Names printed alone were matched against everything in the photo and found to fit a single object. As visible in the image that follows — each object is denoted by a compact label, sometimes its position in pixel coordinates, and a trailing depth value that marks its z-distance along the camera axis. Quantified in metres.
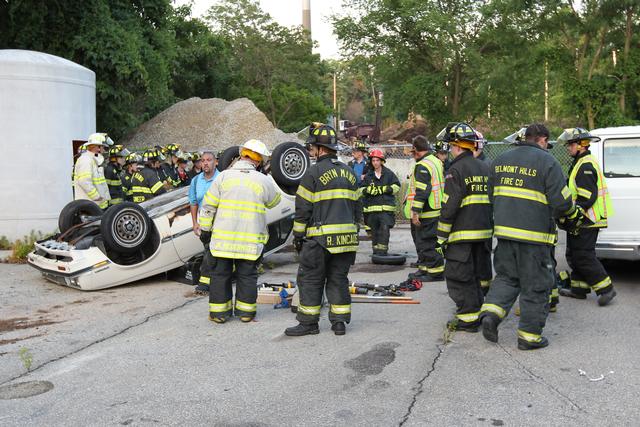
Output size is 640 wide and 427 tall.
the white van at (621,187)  7.84
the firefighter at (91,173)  10.40
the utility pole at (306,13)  63.94
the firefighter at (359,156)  12.43
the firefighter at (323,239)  6.15
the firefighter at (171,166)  12.43
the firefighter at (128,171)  12.70
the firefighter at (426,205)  8.38
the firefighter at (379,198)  10.13
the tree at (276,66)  45.25
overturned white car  8.16
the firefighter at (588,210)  7.11
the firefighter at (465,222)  6.08
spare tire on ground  10.15
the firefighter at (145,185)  11.12
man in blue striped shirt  8.21
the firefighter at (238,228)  6.53
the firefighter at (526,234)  5.54
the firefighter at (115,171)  12.07
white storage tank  11.81
